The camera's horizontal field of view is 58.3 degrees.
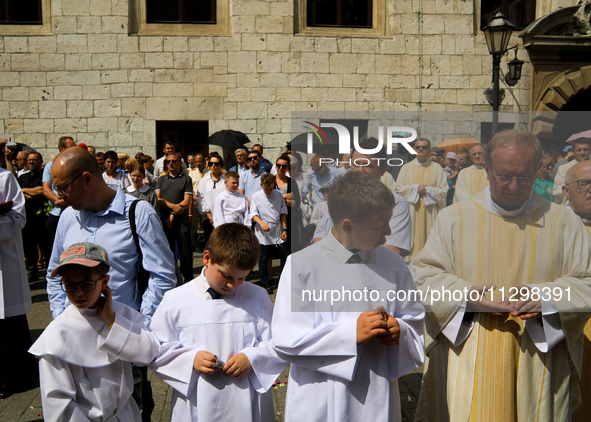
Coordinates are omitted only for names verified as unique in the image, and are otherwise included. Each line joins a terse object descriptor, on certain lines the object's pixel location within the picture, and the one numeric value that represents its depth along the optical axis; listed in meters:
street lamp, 8.58
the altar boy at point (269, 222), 7.88
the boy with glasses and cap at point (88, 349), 2.34
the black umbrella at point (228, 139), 12.19
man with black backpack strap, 2.85
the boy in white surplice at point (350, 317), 2.31
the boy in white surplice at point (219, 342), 2.50
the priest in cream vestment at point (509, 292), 2.51
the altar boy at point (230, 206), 8.24
